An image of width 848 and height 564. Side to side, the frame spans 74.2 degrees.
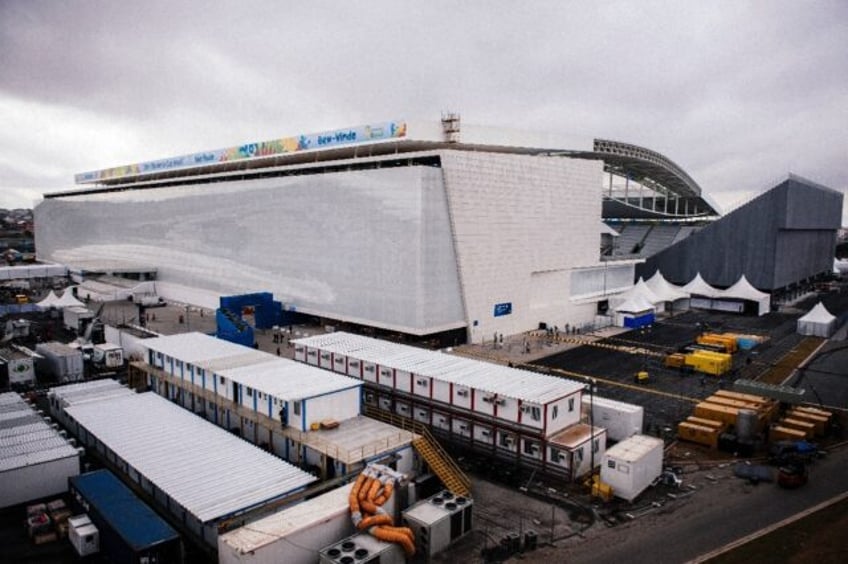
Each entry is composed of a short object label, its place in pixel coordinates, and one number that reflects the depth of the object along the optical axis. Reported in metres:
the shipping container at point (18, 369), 36.44
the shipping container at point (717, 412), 28.77
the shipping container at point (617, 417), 27.28
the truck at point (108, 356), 41.22
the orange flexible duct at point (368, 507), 18.25
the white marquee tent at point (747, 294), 66.12
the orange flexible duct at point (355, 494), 18.47
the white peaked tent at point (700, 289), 68.81
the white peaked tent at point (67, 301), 59.28
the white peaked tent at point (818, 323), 52.25
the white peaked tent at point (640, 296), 60.00
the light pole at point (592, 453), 24.11
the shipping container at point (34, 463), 21.53
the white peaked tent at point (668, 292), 67.38
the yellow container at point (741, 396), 31.17
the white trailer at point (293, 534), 16.32
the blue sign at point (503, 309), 50.22
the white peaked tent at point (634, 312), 56.78
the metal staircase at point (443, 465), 21.98
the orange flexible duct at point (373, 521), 17.84
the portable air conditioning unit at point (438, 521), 18.42
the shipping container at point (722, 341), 46.56
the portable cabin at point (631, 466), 21.83
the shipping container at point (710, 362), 39.75
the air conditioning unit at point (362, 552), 16.45
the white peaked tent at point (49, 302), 59.88
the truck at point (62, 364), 38.22
